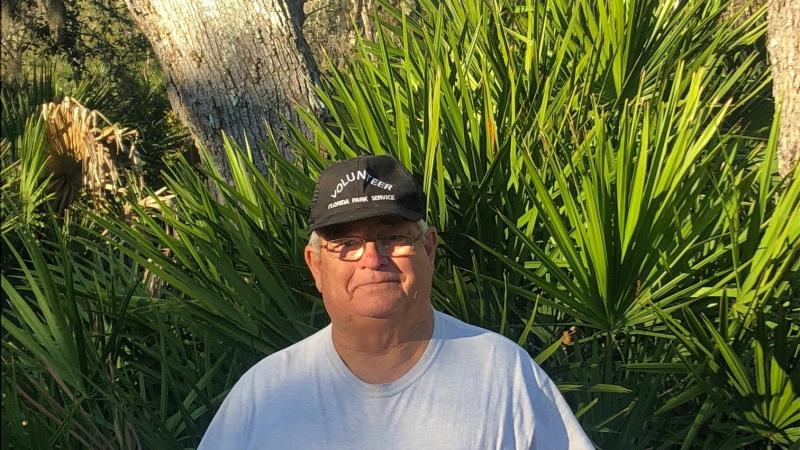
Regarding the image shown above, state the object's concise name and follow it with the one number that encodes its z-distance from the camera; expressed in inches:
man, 77.8
